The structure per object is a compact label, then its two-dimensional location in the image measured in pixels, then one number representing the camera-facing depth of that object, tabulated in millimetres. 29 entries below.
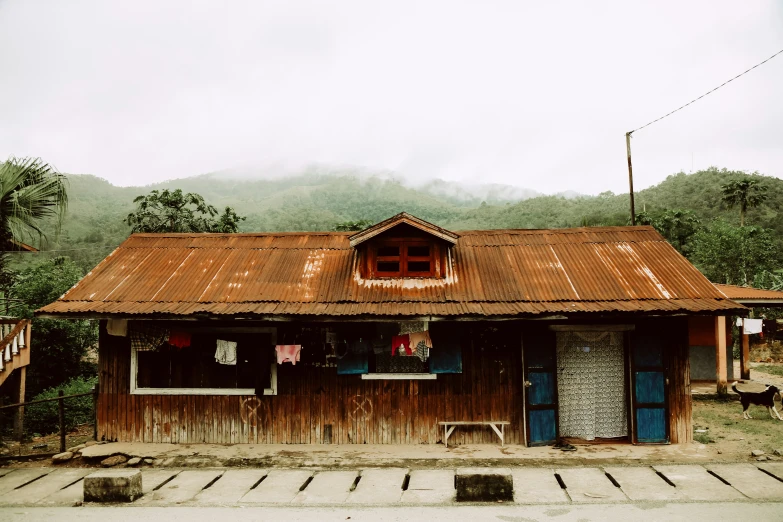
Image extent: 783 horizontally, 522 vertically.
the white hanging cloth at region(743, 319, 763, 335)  17141
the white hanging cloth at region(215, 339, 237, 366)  11773
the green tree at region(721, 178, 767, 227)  40938
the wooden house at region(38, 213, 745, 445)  11320
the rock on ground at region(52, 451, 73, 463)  10977
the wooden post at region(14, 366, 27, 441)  14633
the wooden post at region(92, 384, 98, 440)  12024
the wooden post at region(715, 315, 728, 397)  17197
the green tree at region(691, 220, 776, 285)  34062
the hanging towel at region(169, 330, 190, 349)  11711
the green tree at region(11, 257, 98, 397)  20781
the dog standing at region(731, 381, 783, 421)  14102
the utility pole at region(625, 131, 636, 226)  17484
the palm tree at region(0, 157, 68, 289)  10625
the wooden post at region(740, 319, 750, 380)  19734
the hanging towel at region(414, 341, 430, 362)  11664
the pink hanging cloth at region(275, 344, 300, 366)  11352
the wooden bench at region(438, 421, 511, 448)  11320
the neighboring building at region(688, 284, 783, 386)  18594
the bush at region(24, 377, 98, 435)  16297
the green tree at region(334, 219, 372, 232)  34638
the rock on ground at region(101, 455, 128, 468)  10750
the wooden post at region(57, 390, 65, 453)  11438
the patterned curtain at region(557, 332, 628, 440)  11711
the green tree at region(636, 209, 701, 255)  42781
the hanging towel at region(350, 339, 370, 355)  11578
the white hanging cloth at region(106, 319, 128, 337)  11617
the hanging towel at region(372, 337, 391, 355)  11547
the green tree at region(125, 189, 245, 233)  26719
